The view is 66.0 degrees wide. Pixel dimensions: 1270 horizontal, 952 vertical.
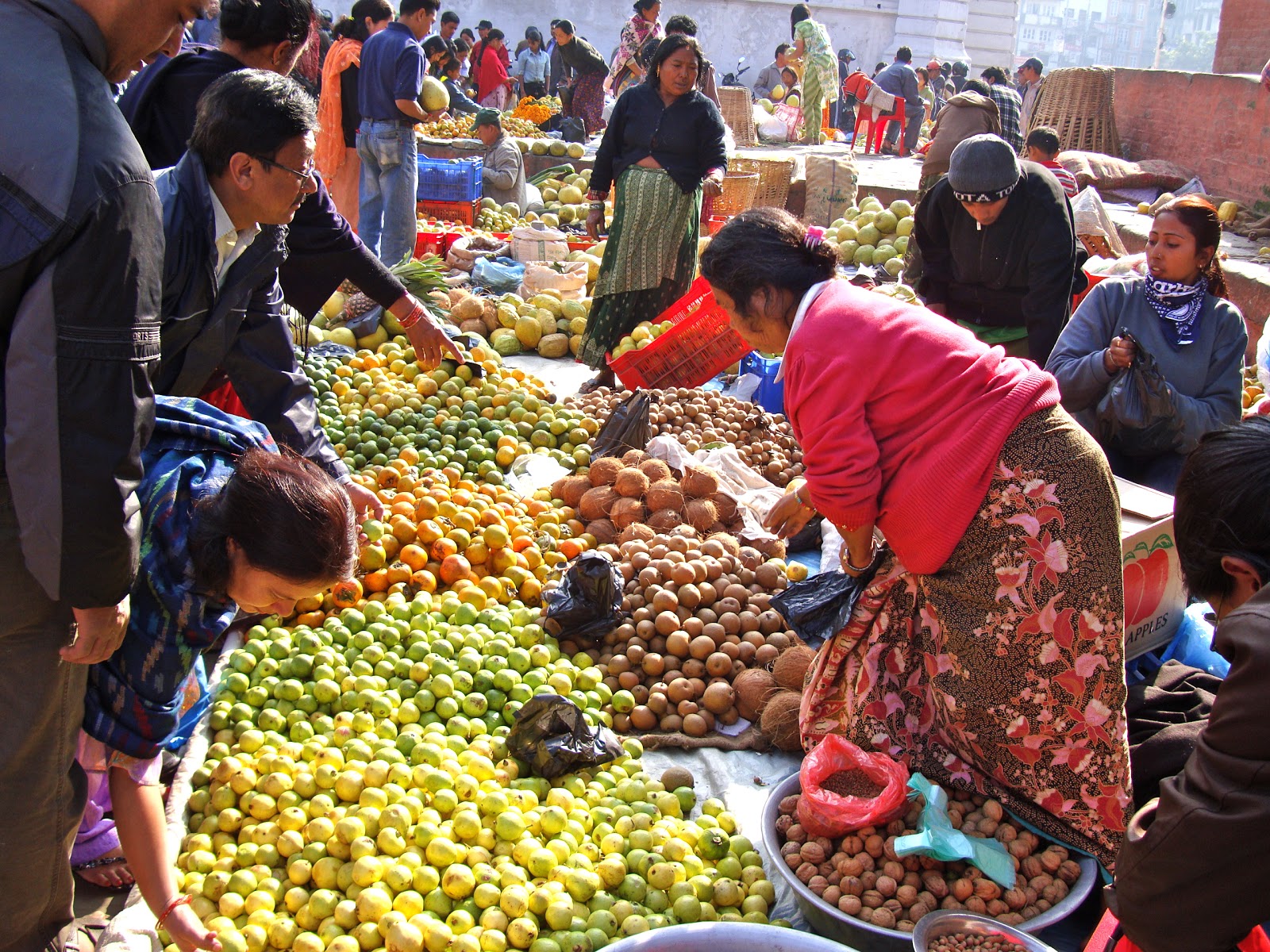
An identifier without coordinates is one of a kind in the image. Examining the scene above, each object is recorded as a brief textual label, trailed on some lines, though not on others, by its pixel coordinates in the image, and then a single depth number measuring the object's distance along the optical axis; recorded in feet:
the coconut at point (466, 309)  20.81
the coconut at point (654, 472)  13.31
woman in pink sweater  7.30
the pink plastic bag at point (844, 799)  7.57
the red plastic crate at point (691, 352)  17.22
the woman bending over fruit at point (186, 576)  5.40
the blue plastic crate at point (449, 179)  28.45
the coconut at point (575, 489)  13.60
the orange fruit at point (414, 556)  11.12
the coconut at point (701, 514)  12.63
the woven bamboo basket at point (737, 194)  29.78
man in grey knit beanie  12.48
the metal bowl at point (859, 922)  6.93
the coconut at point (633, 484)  12.97
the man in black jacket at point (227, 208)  7.35
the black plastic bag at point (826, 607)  8.59
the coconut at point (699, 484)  12.94
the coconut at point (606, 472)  13.50
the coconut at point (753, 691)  10.05
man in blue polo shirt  21.26
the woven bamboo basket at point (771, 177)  31.81
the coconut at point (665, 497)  12.75
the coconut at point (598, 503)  13.12
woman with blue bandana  10.68
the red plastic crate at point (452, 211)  28.94
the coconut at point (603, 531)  12.87
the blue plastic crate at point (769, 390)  17.66
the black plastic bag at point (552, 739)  8.47
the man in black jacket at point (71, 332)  4.68
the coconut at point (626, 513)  12.77
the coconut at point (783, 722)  9.57
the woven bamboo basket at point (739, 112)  49.24
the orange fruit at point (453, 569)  11.21
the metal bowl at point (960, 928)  6.34
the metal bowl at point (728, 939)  6.18
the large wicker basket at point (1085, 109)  39.78
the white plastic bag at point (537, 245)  25.31
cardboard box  9.64
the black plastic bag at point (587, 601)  10.59
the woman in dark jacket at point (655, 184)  17.93
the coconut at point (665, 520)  12.54
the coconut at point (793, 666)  10.05
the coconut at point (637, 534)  12.23
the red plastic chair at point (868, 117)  55.31
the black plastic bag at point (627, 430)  14.46
